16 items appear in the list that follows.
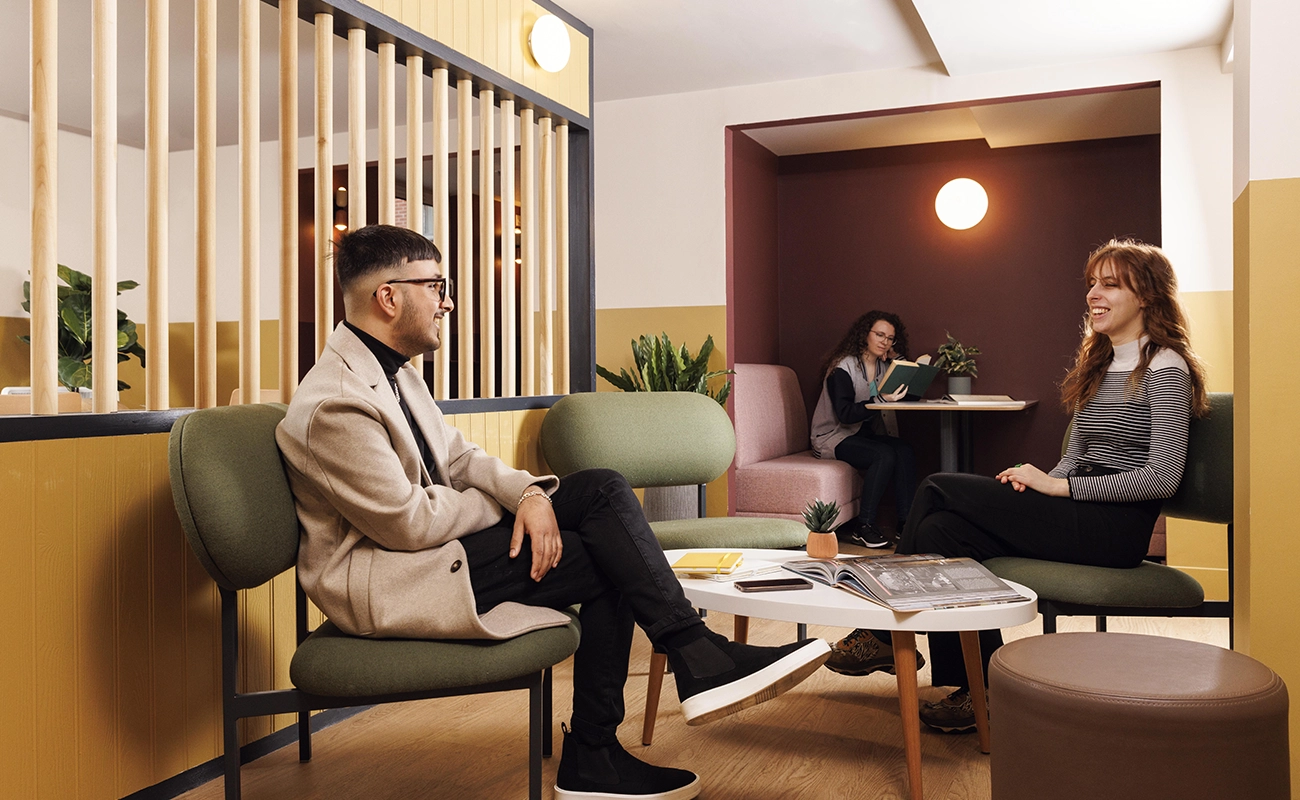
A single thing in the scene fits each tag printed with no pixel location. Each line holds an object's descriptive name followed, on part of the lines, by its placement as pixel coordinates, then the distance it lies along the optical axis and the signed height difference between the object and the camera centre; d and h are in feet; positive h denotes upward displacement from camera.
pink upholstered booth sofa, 16.57 -1.18
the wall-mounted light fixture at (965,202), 19.04 +3.71
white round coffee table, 6.57 -1.48
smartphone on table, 7.20 -1.39
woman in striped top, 8.11 -0.70
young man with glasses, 6.06 -0.95
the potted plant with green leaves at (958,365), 18.85 +0.58
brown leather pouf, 4.72 -1.65
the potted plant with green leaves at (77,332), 18.45 +1.39
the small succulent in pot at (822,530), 8.16 -1.12
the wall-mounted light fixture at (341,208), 22.02 +4.37
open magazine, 6.72 -1.34
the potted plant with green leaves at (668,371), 15.12 +0.40
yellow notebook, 7.73 -1.32
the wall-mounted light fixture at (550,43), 12.39 +4.52
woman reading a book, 17.76 -0.46
